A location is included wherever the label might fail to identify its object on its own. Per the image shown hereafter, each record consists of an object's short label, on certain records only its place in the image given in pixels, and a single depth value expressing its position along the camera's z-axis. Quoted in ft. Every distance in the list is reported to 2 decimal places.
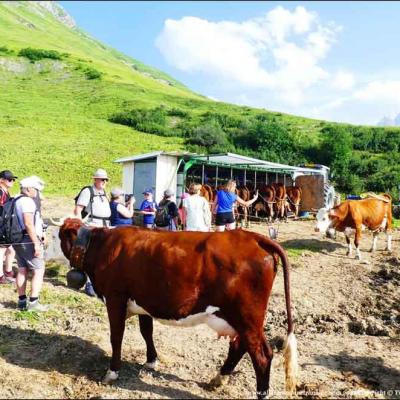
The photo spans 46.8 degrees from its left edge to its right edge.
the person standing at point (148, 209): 35.02
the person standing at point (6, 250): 25.37
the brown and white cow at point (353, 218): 40.34
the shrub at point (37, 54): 211.61
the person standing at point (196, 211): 29.17
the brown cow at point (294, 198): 67.31
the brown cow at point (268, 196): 61.26
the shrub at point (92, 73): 208.33
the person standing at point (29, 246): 21.45
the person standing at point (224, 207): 33.91
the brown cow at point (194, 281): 14.66
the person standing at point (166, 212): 32.42
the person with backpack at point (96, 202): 23.97
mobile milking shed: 49.88
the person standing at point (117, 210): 26.49
